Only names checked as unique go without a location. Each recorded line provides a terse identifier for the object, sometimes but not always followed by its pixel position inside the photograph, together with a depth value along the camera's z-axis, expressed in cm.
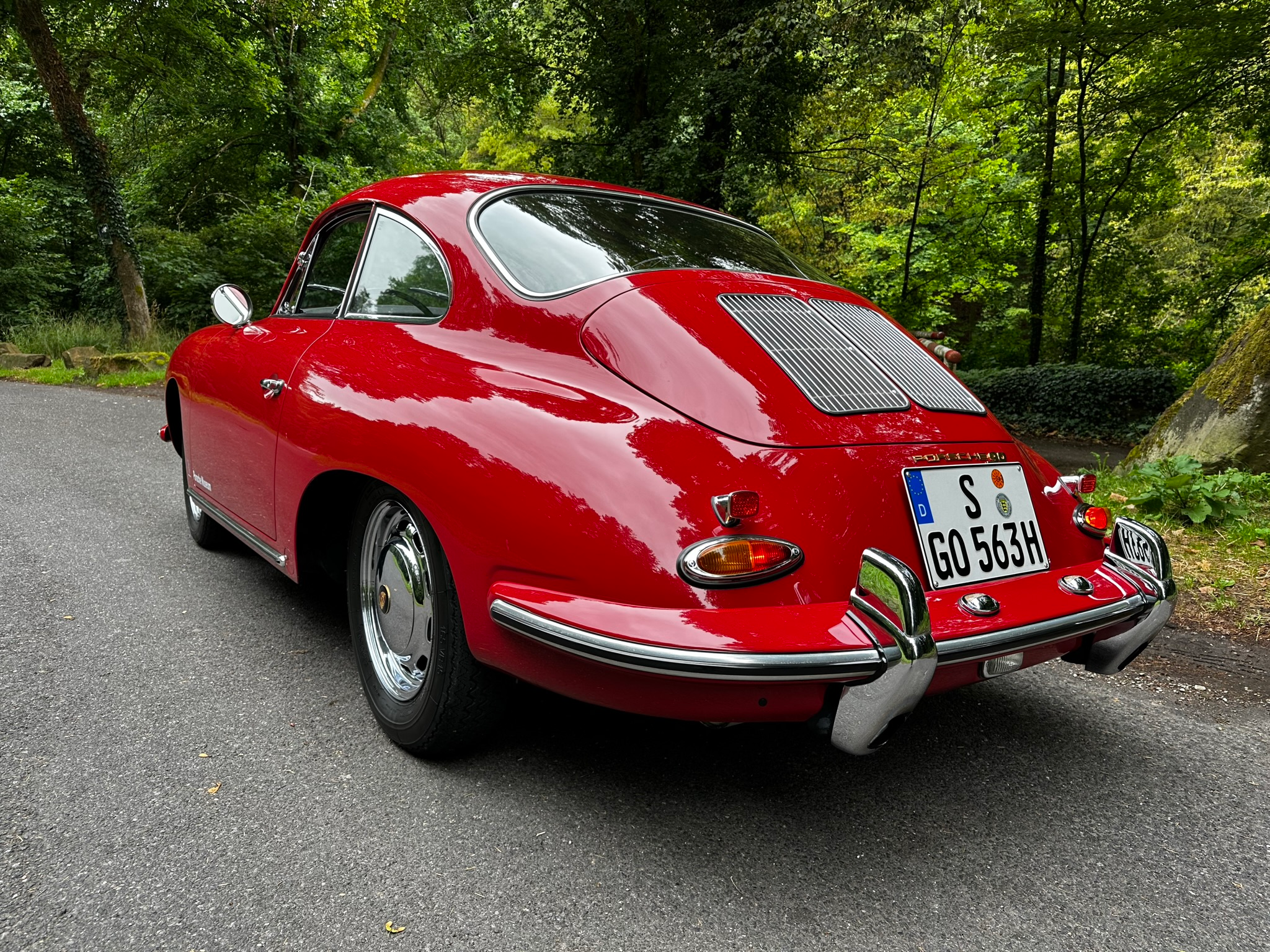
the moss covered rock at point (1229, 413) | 500
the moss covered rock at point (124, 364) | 1189
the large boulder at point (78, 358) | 1226
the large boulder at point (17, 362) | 1256
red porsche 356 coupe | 164
